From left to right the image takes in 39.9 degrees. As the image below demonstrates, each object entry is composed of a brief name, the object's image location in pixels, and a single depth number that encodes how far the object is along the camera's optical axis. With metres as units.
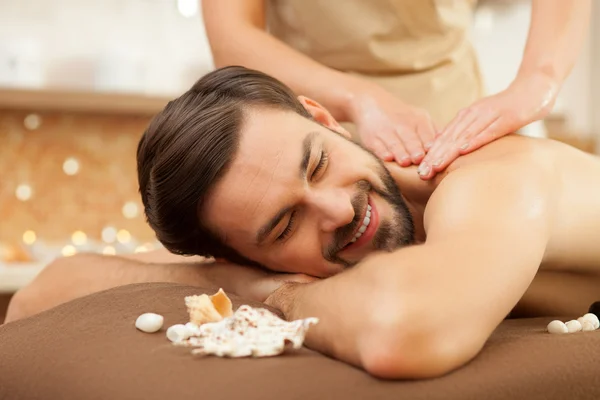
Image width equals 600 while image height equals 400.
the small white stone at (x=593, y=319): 1.22
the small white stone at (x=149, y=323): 1.13
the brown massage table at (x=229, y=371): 0.86
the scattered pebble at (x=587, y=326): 1.20
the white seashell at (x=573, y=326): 1.17
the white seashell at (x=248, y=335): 0.99
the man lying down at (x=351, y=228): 0.95
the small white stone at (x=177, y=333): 1.07
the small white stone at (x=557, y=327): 1.16
